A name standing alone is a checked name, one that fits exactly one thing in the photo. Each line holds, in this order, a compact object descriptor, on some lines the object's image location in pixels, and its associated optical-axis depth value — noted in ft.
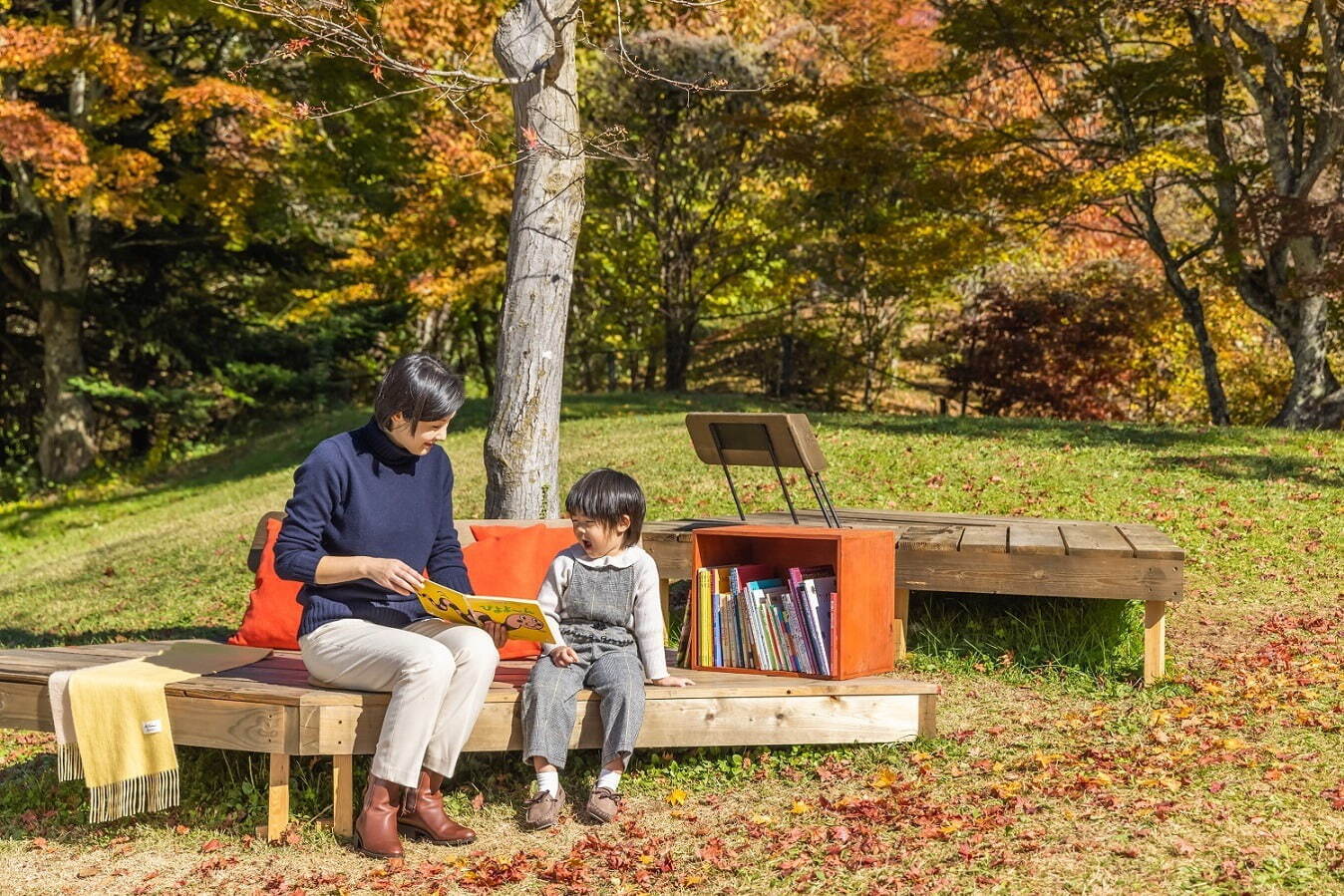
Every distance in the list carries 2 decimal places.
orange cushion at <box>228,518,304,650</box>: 17.84
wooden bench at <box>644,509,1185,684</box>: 17.90
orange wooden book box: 16.35
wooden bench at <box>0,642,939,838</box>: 14.35
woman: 13.99
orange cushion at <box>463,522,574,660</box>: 18.06
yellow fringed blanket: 14.69
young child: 14.74
